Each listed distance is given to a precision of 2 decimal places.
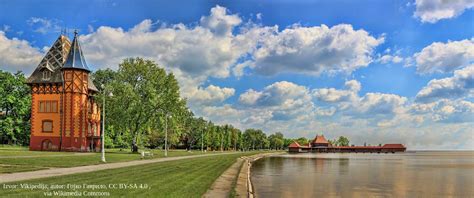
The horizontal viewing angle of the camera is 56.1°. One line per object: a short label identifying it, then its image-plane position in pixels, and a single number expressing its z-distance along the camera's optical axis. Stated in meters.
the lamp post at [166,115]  63.29
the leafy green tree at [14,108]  72.12
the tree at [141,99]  61.56
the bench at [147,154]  54.73
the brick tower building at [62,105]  62.56
